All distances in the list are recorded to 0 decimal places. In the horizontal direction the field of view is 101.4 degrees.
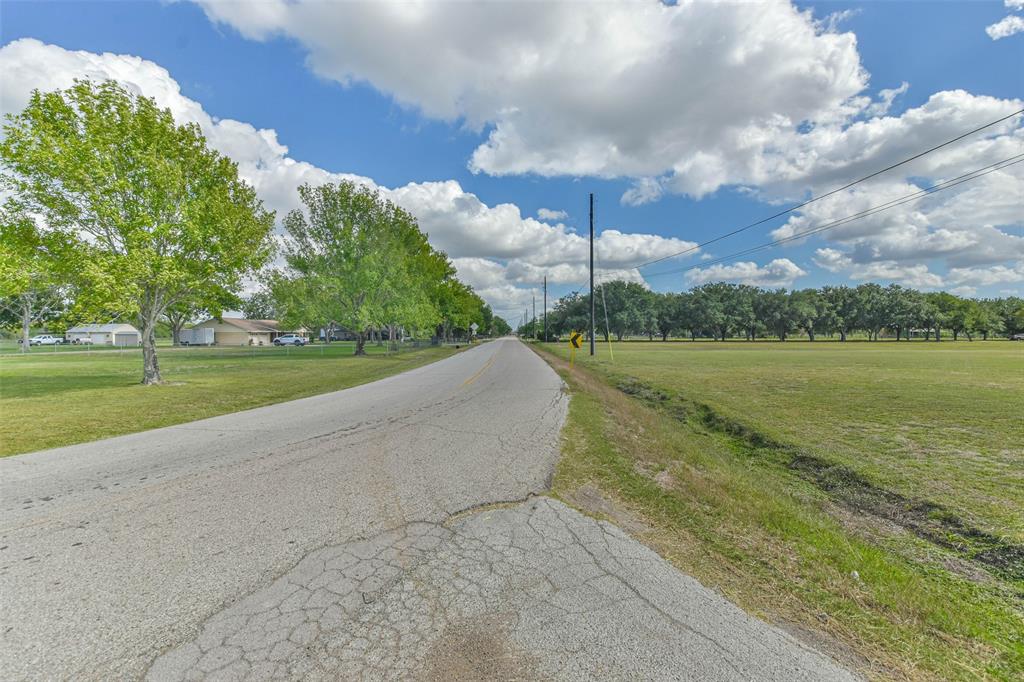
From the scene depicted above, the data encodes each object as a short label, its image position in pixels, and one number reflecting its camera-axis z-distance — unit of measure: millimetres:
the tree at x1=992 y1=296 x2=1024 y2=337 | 101650
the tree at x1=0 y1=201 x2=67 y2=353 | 11416
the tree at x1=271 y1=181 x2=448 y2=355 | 28844
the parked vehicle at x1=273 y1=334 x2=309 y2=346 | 68944
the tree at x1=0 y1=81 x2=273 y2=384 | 11949
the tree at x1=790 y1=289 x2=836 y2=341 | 85188
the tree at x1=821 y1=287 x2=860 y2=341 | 87938
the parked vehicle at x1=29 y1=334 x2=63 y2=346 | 66000
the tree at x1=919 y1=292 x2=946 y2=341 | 84875
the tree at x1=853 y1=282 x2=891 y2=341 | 86312
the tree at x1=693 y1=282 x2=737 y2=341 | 90812
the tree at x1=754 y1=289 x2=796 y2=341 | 87906
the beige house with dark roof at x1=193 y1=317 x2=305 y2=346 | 70625
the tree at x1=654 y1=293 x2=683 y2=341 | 97944
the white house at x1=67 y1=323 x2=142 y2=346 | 74862
